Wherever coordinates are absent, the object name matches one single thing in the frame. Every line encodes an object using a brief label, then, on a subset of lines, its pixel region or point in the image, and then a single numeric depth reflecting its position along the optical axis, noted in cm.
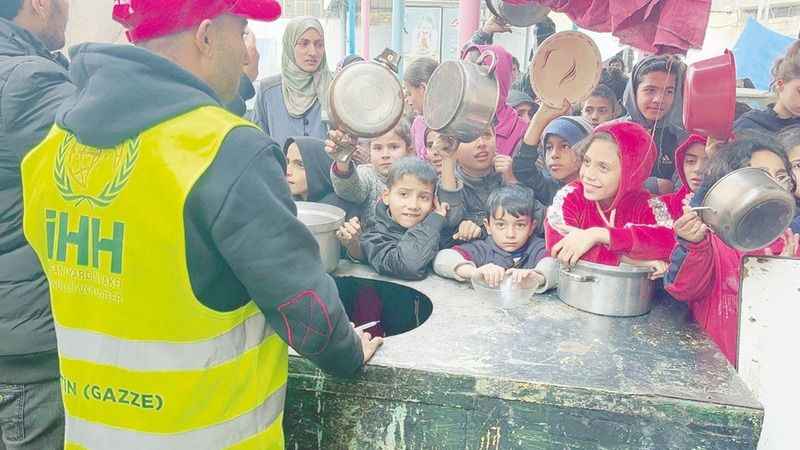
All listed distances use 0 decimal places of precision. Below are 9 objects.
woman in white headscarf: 311
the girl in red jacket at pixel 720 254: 158
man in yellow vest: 94
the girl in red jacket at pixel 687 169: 190
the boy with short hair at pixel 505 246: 203
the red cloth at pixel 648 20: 168
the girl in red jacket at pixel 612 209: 175
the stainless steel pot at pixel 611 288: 170
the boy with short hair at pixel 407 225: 204
